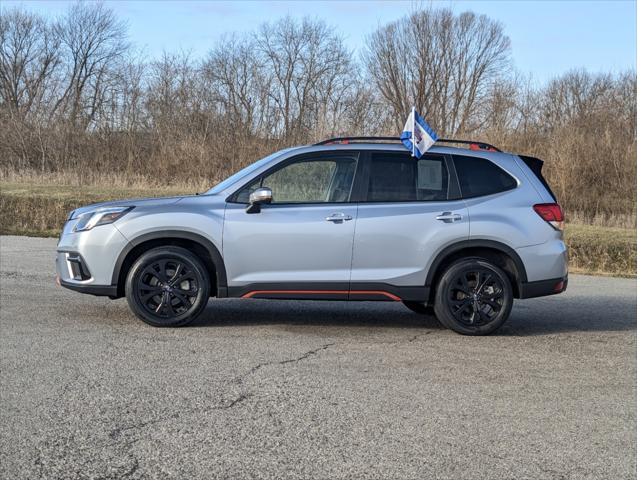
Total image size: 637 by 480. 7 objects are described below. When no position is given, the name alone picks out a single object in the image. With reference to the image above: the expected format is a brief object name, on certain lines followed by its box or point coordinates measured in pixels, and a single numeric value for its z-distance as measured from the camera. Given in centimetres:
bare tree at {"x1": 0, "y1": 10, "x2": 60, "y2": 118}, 4711
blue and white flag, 837
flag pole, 834
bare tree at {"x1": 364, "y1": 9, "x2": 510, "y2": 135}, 3984
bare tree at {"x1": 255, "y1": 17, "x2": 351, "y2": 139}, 4247
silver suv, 796
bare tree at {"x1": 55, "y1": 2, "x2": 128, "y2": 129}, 4150
